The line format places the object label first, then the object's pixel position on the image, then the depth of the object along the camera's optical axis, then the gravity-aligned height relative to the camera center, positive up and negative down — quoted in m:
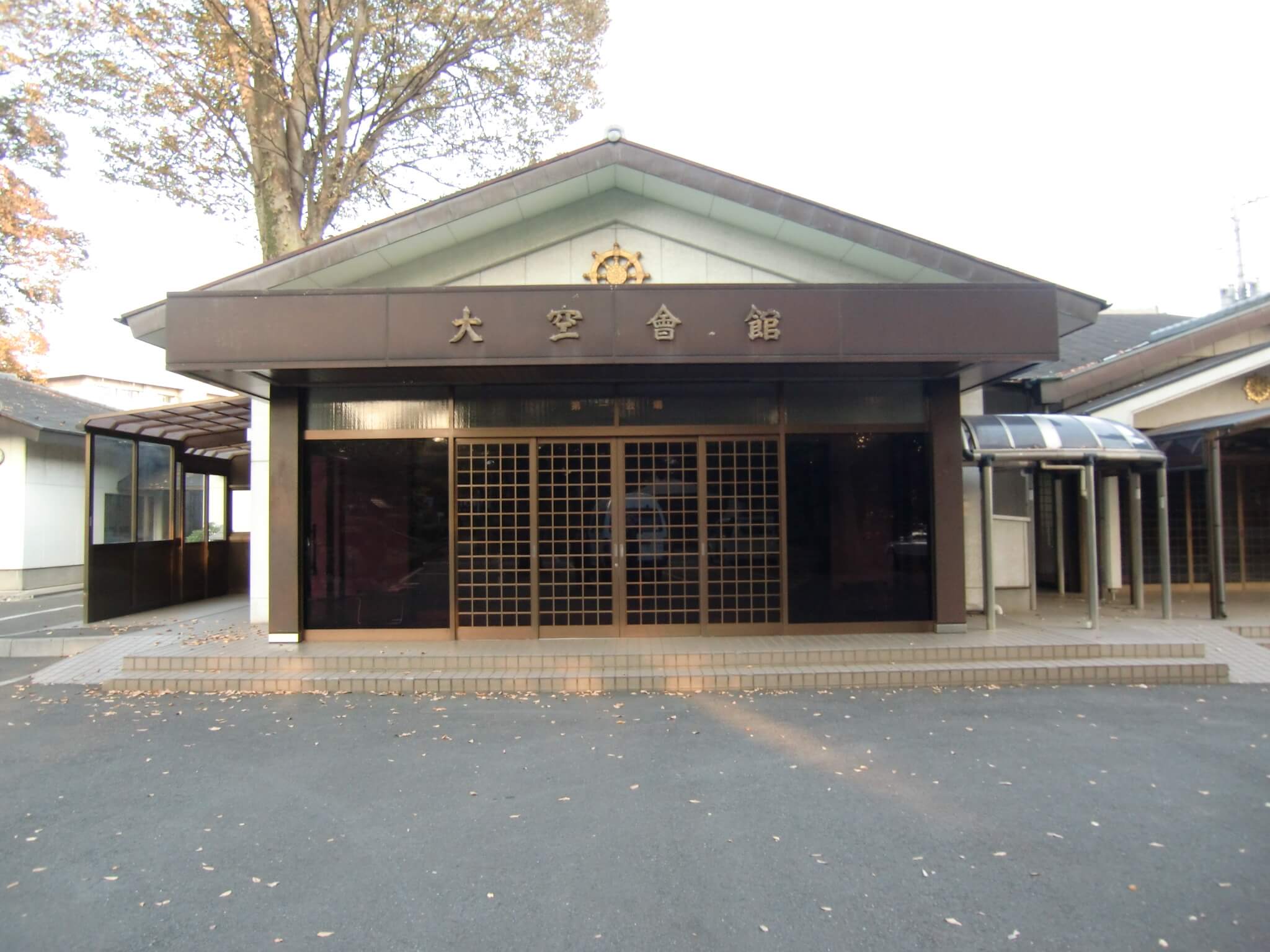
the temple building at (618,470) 9.02 +0.47
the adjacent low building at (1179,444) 10.64 +0.85
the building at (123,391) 41.62 +6.92
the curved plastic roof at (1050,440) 9.00 +0.76
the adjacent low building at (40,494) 14.74 +0.47
